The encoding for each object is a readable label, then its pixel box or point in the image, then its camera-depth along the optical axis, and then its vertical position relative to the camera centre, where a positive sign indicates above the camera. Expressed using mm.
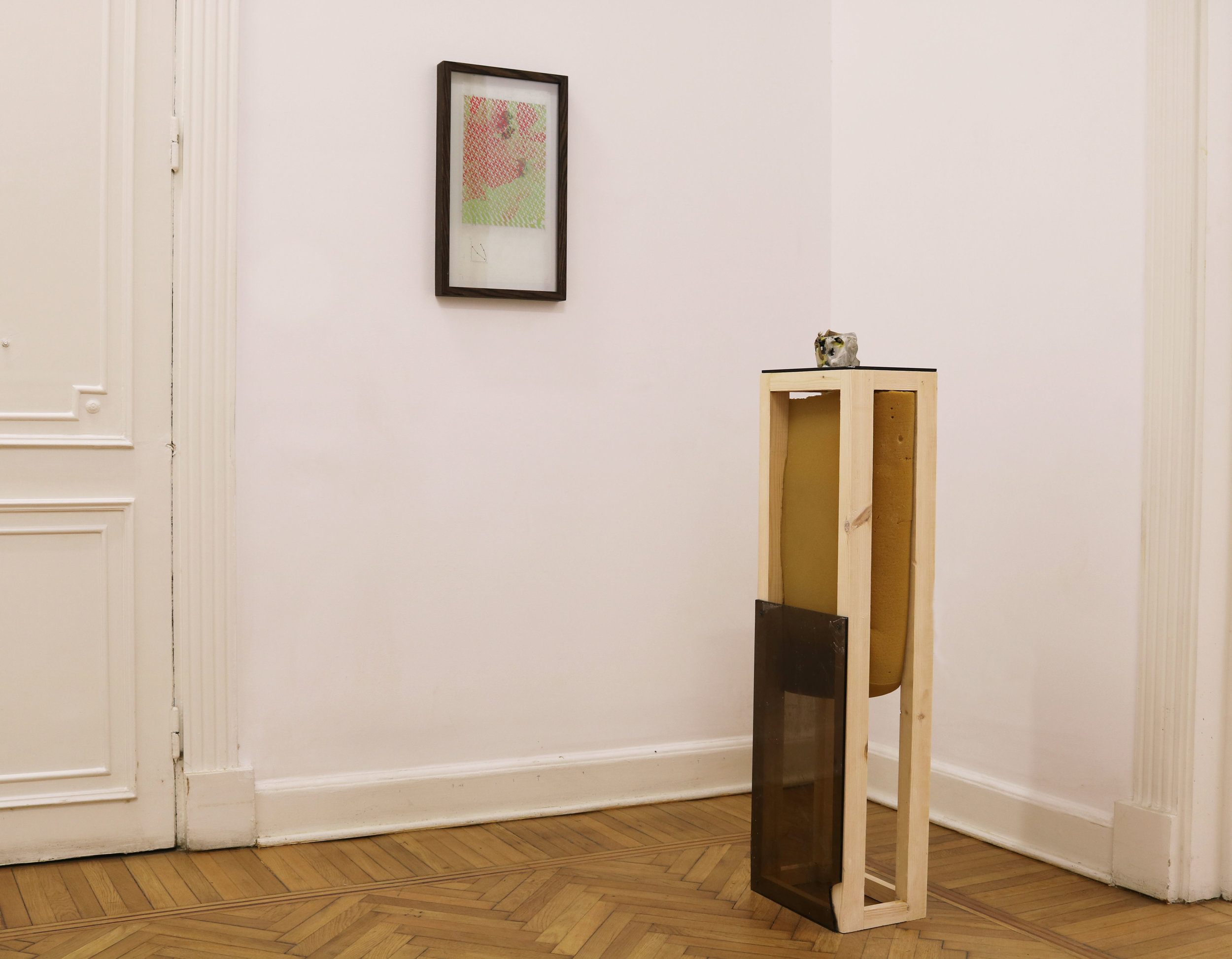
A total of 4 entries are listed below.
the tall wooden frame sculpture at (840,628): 1907 -334
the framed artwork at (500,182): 2479 +629
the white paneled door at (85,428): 2188 +23
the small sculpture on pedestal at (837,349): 1963 +186
